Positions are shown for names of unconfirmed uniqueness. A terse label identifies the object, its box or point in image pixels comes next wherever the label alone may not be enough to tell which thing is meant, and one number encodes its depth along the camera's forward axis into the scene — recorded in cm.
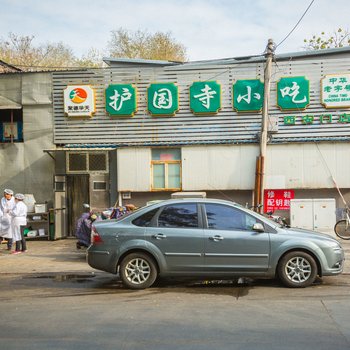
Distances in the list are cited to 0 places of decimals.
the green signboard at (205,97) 1659
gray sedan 850
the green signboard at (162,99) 1670
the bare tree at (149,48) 3975
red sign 1645
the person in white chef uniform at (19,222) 1378
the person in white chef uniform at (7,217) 1407
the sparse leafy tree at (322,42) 3312
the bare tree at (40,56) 3647
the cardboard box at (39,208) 1669
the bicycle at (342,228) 1505
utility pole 1539
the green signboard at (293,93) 1627
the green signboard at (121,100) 1681
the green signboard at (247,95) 1650
